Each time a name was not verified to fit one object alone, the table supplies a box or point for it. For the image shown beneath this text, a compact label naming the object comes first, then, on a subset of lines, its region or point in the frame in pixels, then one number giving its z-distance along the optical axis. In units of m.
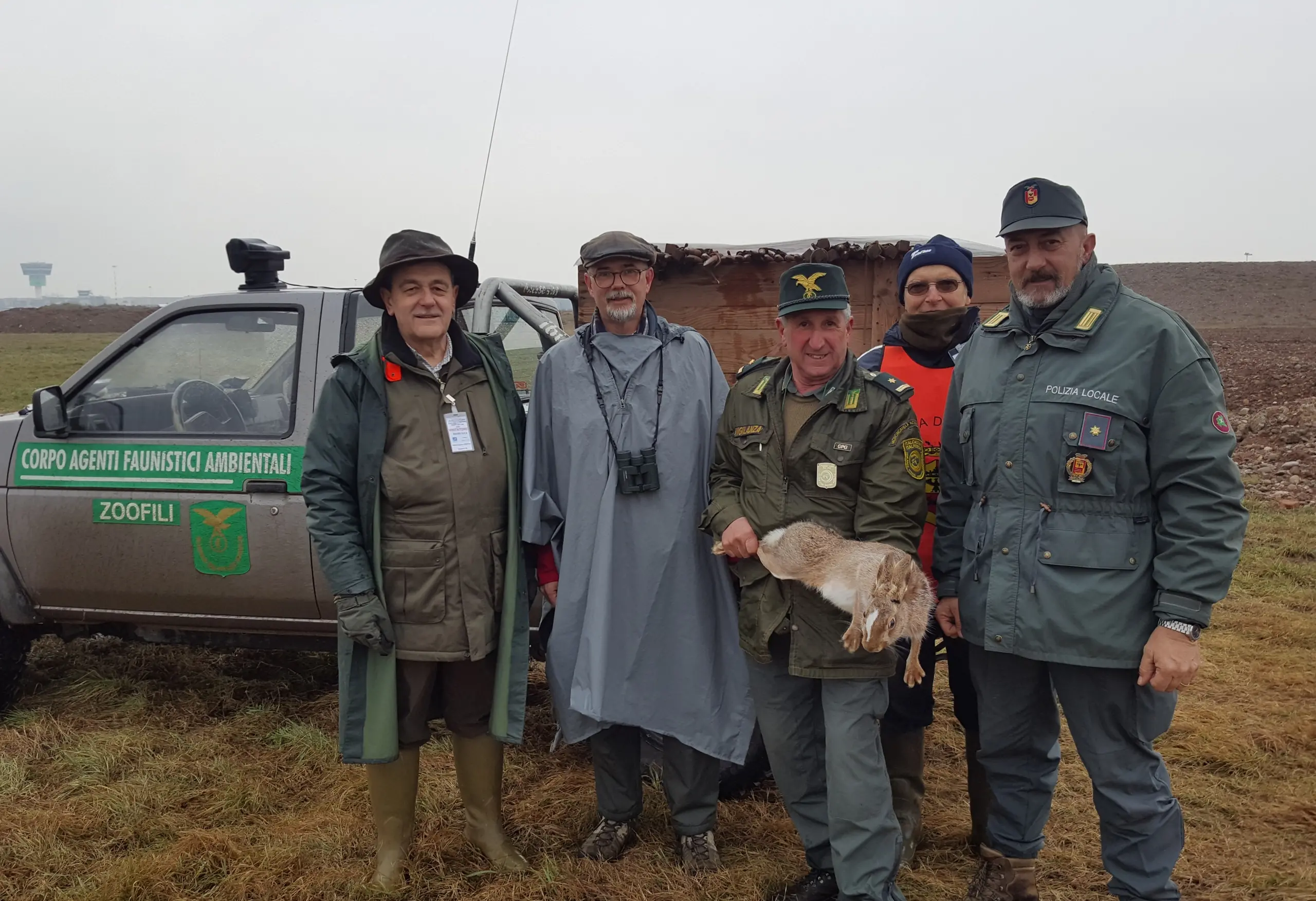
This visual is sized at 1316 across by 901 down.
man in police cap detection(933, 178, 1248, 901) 2.16
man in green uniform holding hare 2.46
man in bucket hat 2.69
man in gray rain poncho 2.83
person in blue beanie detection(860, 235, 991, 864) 2.89
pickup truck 3.76
